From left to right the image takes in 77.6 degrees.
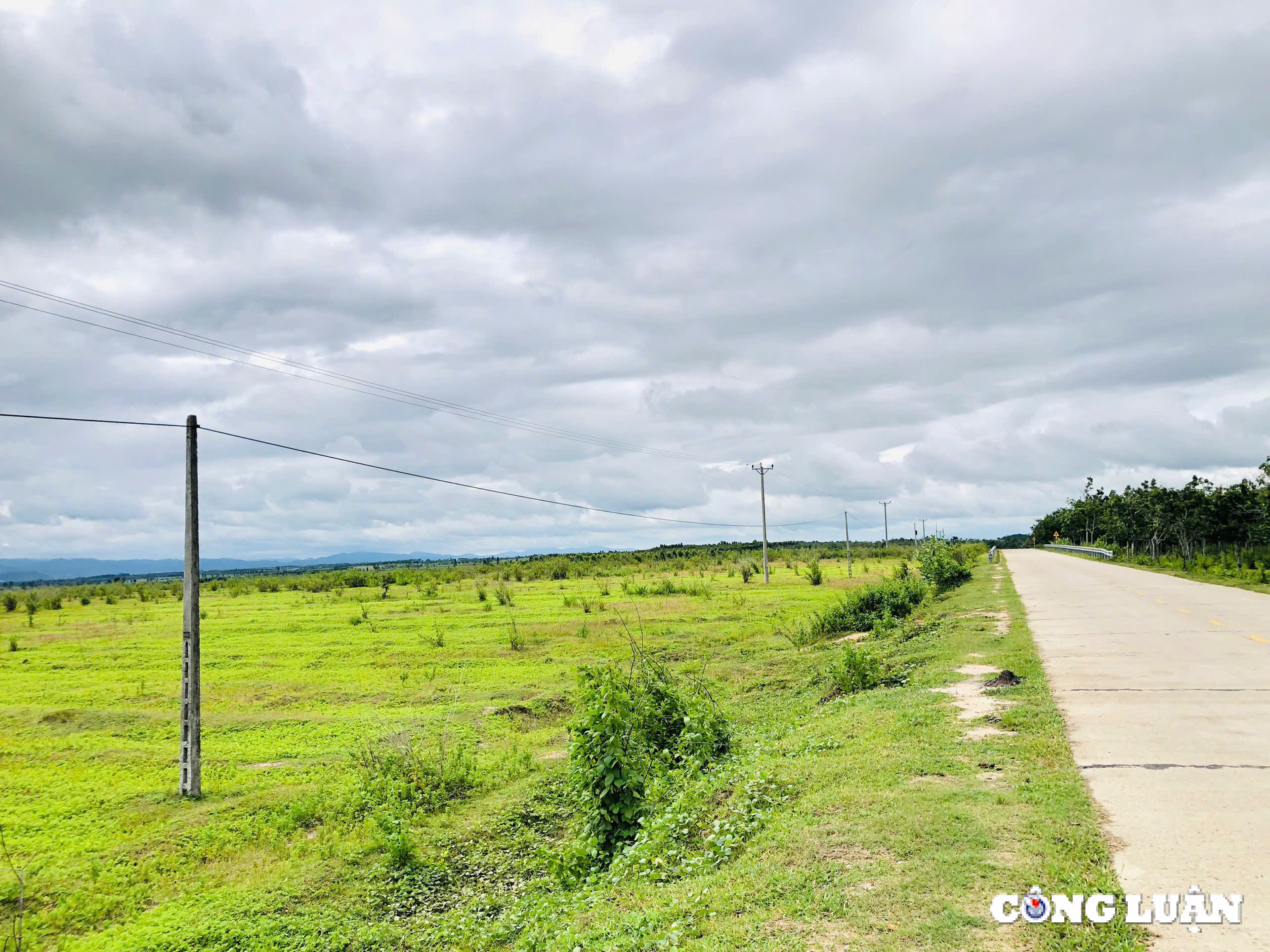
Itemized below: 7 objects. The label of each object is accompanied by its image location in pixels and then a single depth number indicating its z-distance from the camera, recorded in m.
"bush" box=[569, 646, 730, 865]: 9.41
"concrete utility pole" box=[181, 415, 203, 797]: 12.16
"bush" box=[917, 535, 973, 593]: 37.03
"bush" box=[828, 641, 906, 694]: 14.38
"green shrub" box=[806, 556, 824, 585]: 50.66
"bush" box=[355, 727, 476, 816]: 11.74
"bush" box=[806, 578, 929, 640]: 25.86
